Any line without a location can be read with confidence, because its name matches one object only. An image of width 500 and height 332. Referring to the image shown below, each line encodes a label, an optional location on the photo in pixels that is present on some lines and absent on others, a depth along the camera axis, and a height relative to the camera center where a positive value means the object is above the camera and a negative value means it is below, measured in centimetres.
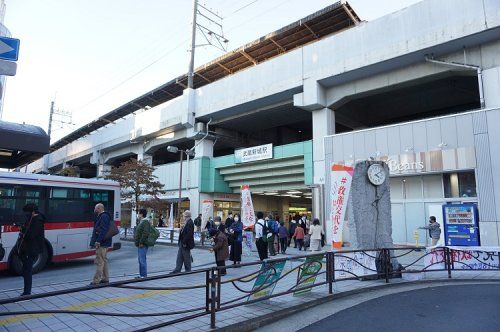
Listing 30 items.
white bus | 971 +16
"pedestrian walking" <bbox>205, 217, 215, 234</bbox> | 2140 -47
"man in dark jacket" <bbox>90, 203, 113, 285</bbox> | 790 -67
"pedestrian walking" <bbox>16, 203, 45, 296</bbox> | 683 -53
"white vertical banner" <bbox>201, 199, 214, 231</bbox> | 2345 +14
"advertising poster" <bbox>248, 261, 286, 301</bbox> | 586 -107
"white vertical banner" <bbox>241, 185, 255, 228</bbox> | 1438 +13
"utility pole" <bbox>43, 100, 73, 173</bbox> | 4116 +1164
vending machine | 1468 -35
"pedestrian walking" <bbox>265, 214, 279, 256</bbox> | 1388 -69
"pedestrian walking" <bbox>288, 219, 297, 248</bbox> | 1861 -66
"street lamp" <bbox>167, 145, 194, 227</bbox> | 2470 +462
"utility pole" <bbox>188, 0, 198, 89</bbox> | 3005 +1499
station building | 1580 +739
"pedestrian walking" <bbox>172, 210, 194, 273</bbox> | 946 -75
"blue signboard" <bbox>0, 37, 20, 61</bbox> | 491 +234
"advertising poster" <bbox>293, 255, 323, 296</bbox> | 670 -110
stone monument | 909 +23
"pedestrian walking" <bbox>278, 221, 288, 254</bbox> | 1563 -96
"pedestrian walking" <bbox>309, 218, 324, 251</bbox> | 1333 -74
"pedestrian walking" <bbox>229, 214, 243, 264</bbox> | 1144 -91
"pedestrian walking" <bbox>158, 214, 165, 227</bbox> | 2688 -55
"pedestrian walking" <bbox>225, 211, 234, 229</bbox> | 1414 -24
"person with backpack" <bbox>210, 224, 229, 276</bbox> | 920 -84
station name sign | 2512 +455
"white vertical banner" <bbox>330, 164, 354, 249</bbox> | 896 +51
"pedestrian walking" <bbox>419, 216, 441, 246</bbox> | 1320 -52
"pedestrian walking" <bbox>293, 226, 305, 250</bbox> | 1645 -92
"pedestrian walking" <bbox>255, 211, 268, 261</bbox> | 1248 -77
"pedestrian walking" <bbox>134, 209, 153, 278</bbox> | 874 -61
